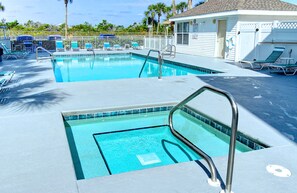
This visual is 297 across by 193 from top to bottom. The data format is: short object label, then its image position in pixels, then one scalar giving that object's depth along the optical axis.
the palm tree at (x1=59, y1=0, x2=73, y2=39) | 29.54
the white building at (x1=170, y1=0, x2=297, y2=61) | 11.55
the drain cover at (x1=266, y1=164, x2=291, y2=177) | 2.85
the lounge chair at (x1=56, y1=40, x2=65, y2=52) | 18.37
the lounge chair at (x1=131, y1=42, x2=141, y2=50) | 21.50
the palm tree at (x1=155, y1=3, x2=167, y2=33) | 41.06
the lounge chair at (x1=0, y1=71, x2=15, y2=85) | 6.90
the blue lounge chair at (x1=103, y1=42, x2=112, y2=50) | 20.32
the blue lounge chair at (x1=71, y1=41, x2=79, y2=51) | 19.08
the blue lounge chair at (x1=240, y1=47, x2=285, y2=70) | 10.33
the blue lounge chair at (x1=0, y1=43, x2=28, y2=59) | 13.78
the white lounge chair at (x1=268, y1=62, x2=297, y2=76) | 9.63
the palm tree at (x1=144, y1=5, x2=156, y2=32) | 41.54
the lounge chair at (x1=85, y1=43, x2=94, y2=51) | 19.49
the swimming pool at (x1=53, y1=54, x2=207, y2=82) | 11.18
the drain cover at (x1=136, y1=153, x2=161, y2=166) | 3.96
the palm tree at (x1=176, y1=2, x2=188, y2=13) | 43.10
